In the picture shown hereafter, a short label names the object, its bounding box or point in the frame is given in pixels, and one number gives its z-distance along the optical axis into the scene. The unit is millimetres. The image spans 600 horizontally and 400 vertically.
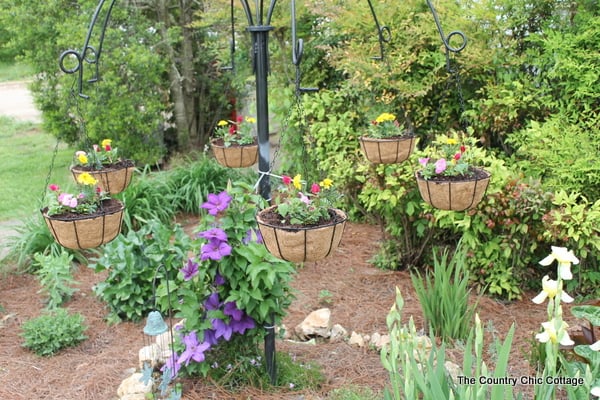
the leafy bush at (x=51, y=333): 3965
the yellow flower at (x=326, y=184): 2539
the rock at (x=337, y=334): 3975
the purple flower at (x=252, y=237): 3010
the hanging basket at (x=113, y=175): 3350
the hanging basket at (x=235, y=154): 3986
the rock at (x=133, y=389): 3195
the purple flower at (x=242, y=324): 3121
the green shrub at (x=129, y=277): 4285
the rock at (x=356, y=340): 3838
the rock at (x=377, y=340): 3790
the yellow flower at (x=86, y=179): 2873
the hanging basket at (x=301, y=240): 2391
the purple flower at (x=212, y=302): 3125
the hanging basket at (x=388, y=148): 3713
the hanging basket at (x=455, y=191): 3105
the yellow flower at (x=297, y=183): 2521
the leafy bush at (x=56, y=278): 4586
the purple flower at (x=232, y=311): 3080
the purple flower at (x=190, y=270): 3117
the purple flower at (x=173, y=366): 3186
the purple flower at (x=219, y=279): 3062
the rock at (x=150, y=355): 3537
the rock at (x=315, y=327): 3984
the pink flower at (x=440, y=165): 3133
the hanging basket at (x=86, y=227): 2736
